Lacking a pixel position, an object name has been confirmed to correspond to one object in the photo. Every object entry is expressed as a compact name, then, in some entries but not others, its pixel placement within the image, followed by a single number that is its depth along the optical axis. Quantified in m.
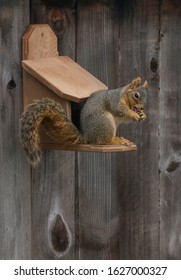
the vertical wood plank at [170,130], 6.08
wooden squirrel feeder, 5.46
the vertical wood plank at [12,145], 5.72
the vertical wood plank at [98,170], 5.92
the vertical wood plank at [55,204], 5.98
